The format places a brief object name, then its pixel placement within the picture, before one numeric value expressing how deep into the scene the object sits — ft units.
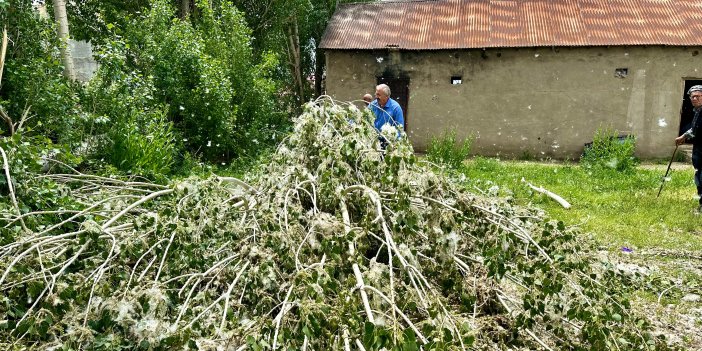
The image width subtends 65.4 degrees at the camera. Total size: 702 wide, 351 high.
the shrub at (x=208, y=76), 28.40
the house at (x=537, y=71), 38.11
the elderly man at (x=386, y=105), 20.03
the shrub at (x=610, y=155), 29.43
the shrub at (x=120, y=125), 21.63
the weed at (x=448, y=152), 29.37
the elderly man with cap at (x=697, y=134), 20.71
